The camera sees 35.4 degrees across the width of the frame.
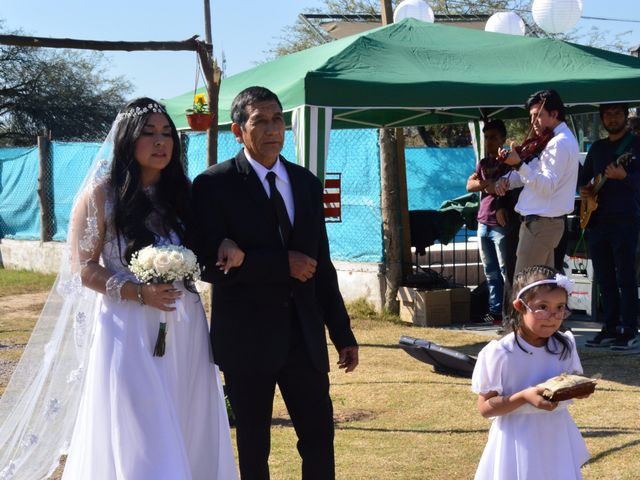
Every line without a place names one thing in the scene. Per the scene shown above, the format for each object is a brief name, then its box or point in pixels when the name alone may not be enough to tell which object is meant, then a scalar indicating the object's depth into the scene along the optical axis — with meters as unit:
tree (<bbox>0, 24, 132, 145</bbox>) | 34.06
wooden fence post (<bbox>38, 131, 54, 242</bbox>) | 17.44
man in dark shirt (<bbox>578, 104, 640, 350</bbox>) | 8.66
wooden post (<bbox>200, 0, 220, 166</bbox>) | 7.62
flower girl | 3.83
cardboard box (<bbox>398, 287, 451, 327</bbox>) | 10.80
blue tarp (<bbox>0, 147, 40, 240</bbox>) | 18.17
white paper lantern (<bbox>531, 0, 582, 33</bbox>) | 12.06
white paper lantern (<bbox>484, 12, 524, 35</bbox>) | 14.68
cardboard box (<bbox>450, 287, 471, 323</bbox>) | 11.02
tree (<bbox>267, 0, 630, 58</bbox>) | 34.75
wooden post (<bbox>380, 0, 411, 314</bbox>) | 11.30
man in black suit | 3.98
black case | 7.82
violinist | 7.64
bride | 3.94
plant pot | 8.25
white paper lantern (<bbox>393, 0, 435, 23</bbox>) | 12.59
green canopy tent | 8.33
